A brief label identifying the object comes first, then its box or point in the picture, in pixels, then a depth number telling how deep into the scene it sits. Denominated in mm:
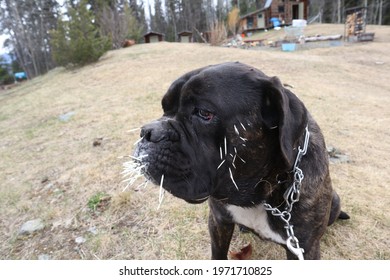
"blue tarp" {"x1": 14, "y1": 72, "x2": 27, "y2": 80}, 35281
